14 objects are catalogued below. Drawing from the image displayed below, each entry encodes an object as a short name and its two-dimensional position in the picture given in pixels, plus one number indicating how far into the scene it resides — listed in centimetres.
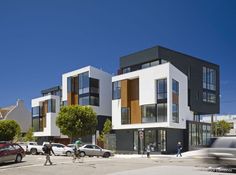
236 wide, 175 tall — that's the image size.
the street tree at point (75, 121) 3139
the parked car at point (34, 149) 2767
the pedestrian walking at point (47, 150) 1687
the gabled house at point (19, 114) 5309
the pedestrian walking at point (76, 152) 1797
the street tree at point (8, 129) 4052
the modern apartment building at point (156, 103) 2865
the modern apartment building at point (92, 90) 3574
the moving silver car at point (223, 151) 1146
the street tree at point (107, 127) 3324
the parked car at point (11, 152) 1771
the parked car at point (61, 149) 2580
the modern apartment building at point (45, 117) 4136
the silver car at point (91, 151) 2413
